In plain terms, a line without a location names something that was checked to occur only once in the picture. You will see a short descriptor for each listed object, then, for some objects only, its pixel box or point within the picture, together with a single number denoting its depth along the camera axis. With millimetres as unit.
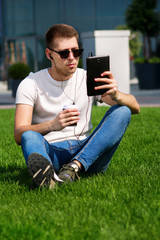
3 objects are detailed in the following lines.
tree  18125
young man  3951
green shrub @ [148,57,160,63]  17062
